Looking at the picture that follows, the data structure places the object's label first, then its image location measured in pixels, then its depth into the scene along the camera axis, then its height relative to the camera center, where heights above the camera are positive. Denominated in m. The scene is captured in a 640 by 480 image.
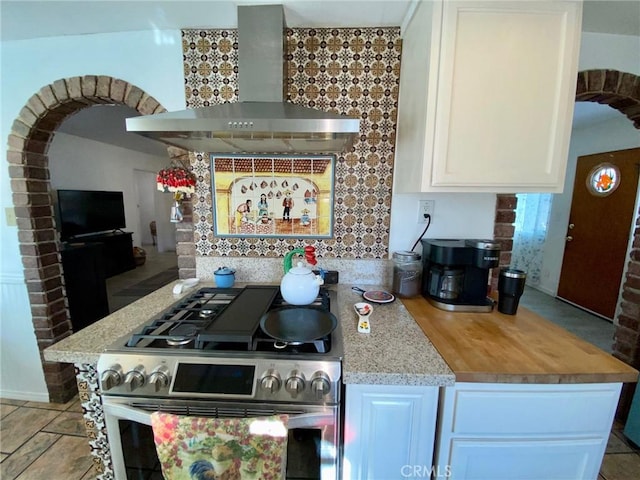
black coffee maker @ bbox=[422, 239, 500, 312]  1.23 -0.33
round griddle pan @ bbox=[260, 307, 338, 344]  0.96 -0.47
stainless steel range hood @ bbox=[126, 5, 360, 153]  1.01 +0.32
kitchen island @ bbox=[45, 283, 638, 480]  0.86 -0.66
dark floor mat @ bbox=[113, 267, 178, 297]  3.87 -1.30
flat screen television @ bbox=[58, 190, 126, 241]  3.86 -0.16
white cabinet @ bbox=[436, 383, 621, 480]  0.87 -0.75
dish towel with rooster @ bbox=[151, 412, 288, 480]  0.80 -0.74
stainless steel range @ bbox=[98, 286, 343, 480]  0.86 -0.59
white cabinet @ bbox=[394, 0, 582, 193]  1.04 +0.46
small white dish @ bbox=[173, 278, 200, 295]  1.43 -0.46
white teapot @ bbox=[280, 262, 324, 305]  1.17 -0.36
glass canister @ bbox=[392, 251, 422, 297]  1.42 -0.37
